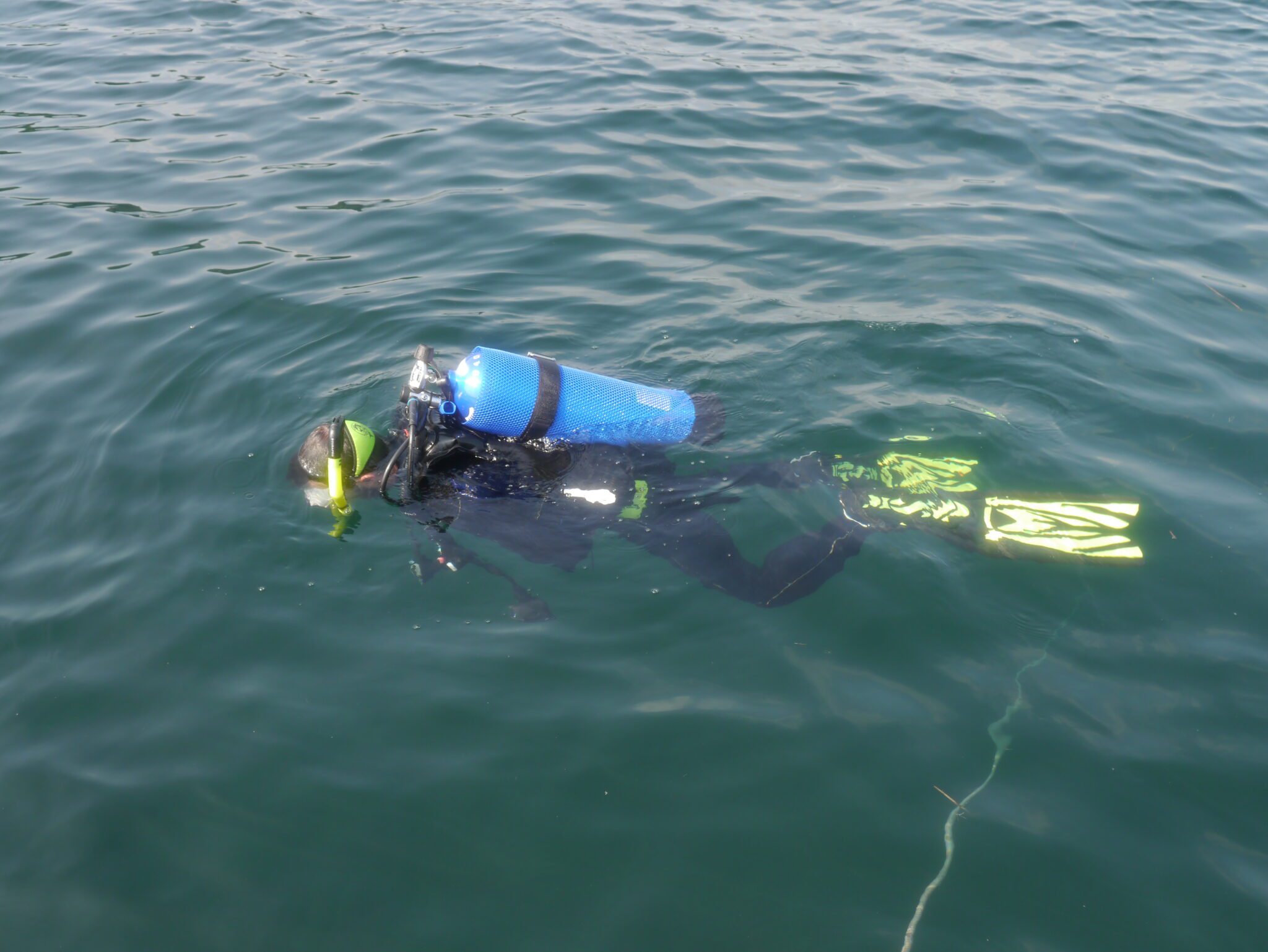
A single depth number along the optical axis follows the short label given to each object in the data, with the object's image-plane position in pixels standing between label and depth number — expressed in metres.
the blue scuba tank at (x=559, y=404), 4.30
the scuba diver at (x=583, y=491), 4.31
